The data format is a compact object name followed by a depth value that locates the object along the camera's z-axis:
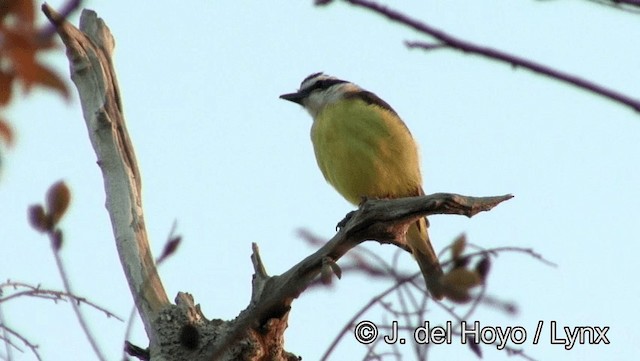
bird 11.87
